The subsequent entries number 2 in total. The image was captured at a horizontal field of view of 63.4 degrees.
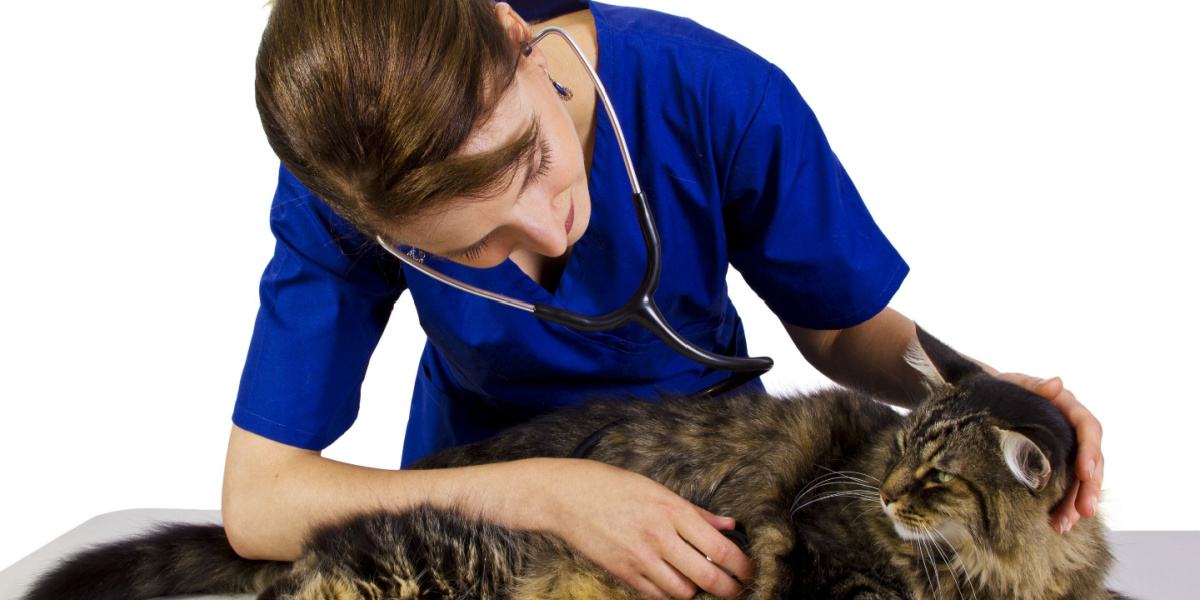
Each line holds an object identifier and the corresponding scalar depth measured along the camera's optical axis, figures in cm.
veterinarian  127
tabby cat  123
